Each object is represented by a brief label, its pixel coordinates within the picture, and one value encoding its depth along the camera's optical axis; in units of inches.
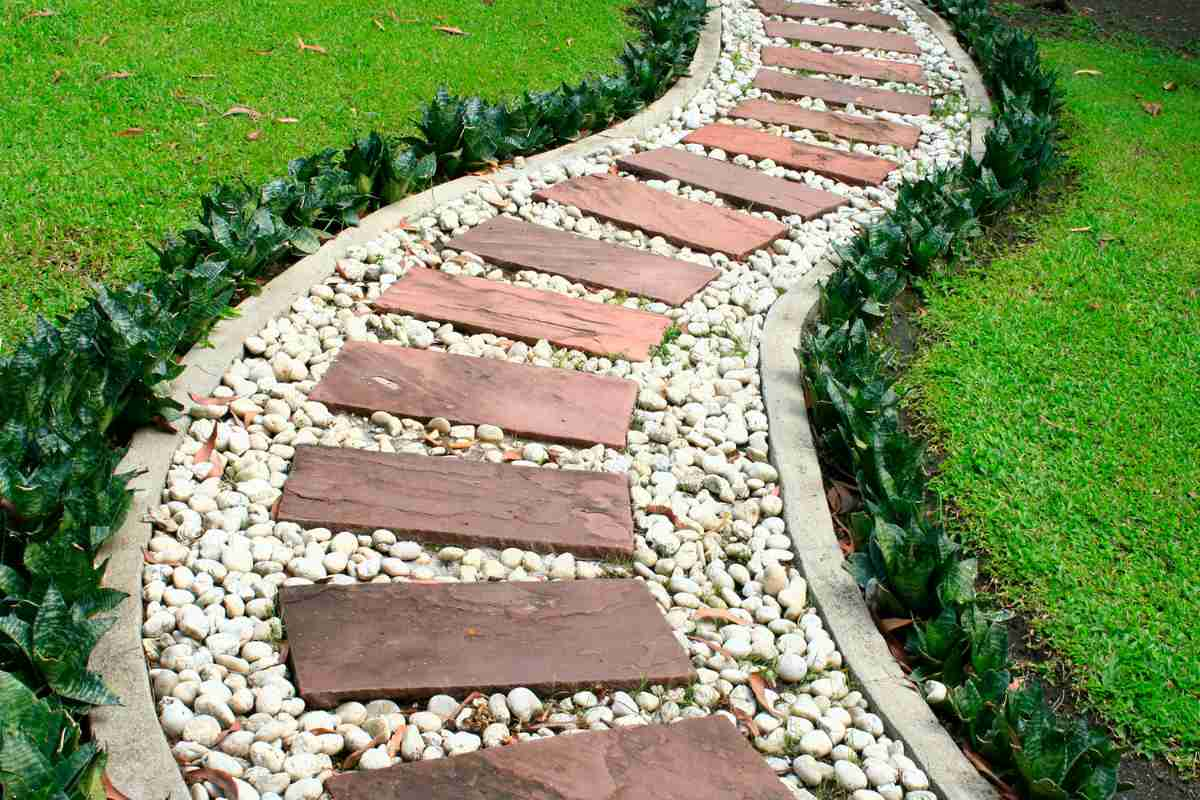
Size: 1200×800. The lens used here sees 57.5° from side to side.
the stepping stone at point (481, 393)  121.3
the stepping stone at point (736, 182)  183.6
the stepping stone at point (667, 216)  168.6
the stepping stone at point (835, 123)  218.4
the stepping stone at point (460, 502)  104.0
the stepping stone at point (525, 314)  138.4
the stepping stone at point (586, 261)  153.0
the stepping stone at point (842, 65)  256.5
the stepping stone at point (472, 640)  86.9
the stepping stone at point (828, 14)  297.0
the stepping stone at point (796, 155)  199.0
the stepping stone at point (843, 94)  236.8
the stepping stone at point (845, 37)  278.4
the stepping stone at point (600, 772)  78.1
